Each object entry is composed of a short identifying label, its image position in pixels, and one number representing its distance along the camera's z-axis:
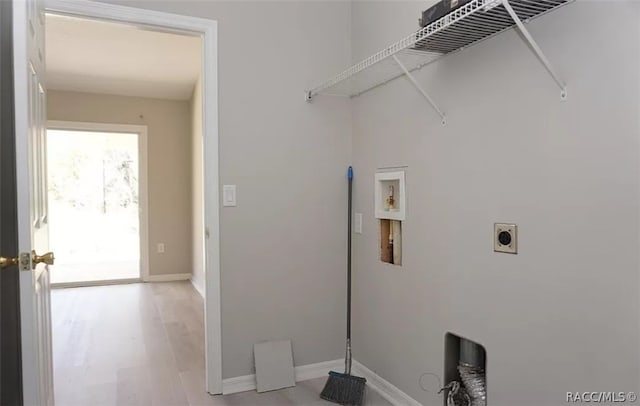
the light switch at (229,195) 2.40
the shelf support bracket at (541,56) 1.30
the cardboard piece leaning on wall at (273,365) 2.47
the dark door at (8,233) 1.46
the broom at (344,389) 2.29
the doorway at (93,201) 6.90
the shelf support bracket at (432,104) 1.92
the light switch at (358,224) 2.60
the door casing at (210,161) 2.29
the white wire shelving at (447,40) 1.38
